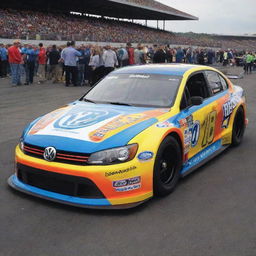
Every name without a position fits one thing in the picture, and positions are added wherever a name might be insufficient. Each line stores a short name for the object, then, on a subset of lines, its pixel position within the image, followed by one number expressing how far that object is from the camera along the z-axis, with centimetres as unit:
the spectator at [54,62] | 1656
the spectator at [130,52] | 1909
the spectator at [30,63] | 1688
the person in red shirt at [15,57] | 1555
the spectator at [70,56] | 1524
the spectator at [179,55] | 2653
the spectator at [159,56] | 1878
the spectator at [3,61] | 1907
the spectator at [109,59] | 1515
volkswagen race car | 388
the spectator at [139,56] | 2031
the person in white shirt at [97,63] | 1520
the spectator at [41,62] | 1829
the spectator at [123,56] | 1871
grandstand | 3158
